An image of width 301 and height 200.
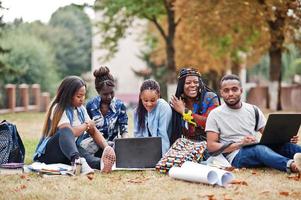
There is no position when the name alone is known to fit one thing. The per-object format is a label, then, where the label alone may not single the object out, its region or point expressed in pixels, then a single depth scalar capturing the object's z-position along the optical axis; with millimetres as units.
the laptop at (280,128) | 9337
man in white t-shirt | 9557
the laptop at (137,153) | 9837
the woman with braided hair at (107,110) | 10662
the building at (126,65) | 68881
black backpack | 9931
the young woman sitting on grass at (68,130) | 9312
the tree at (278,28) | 29767
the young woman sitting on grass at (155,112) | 10348
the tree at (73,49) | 83646
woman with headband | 10171
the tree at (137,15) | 35069
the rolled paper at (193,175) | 8065
